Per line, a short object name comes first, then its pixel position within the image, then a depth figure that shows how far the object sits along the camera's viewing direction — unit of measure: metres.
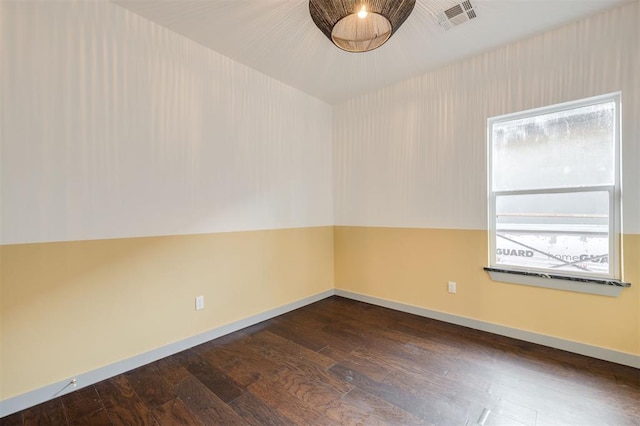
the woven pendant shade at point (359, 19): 1.64
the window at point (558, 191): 2.16
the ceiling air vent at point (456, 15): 2.04
